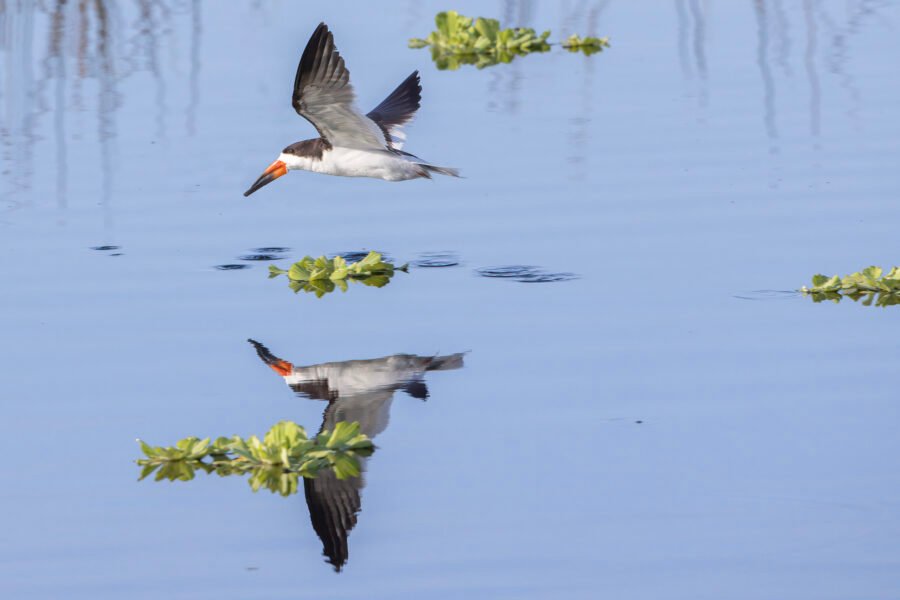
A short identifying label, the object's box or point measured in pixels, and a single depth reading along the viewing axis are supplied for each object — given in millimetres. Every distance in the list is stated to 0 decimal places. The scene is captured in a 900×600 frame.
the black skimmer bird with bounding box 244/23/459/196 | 18406
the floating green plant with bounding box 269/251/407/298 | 18047
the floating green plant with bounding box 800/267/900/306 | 16672
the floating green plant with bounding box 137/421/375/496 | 12711
